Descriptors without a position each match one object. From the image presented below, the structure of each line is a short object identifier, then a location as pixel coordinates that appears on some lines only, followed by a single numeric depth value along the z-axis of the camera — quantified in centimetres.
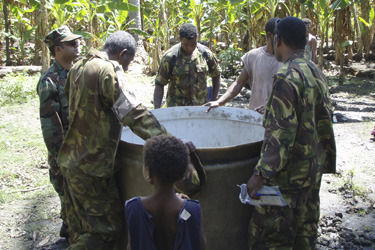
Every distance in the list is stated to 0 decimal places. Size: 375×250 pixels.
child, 191
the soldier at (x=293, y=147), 230
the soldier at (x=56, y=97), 323
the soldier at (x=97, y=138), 237
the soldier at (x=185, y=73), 445
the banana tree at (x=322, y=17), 1021
